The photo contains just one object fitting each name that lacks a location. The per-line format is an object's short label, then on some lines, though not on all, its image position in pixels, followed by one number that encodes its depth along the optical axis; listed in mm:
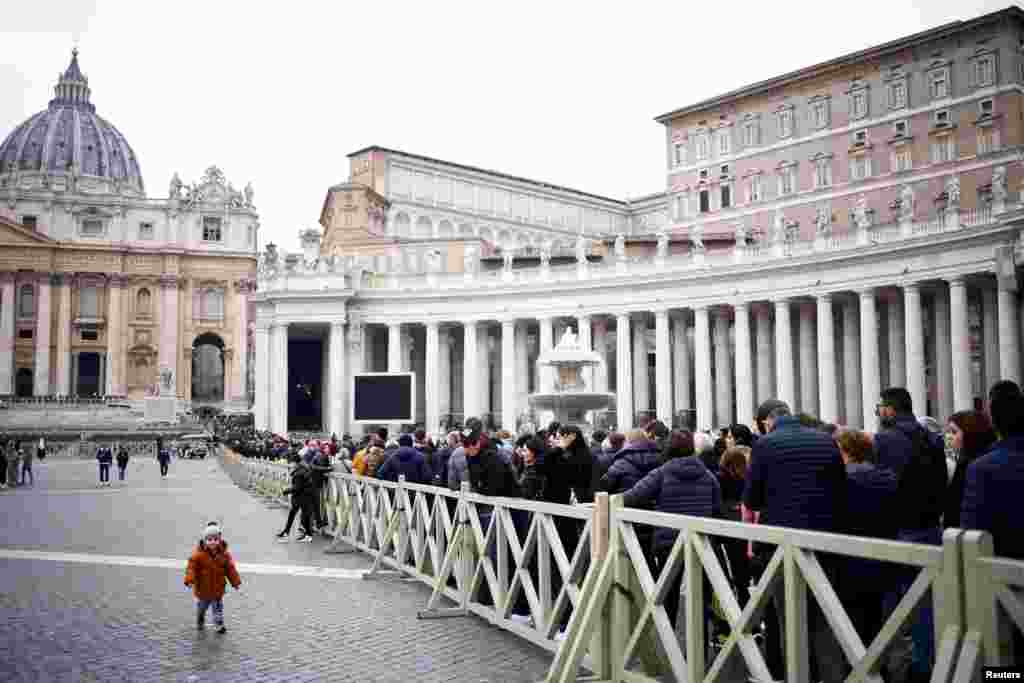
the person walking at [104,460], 37931
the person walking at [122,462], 42119
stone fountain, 33719
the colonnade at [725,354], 42969
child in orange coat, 10719
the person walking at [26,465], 39138
